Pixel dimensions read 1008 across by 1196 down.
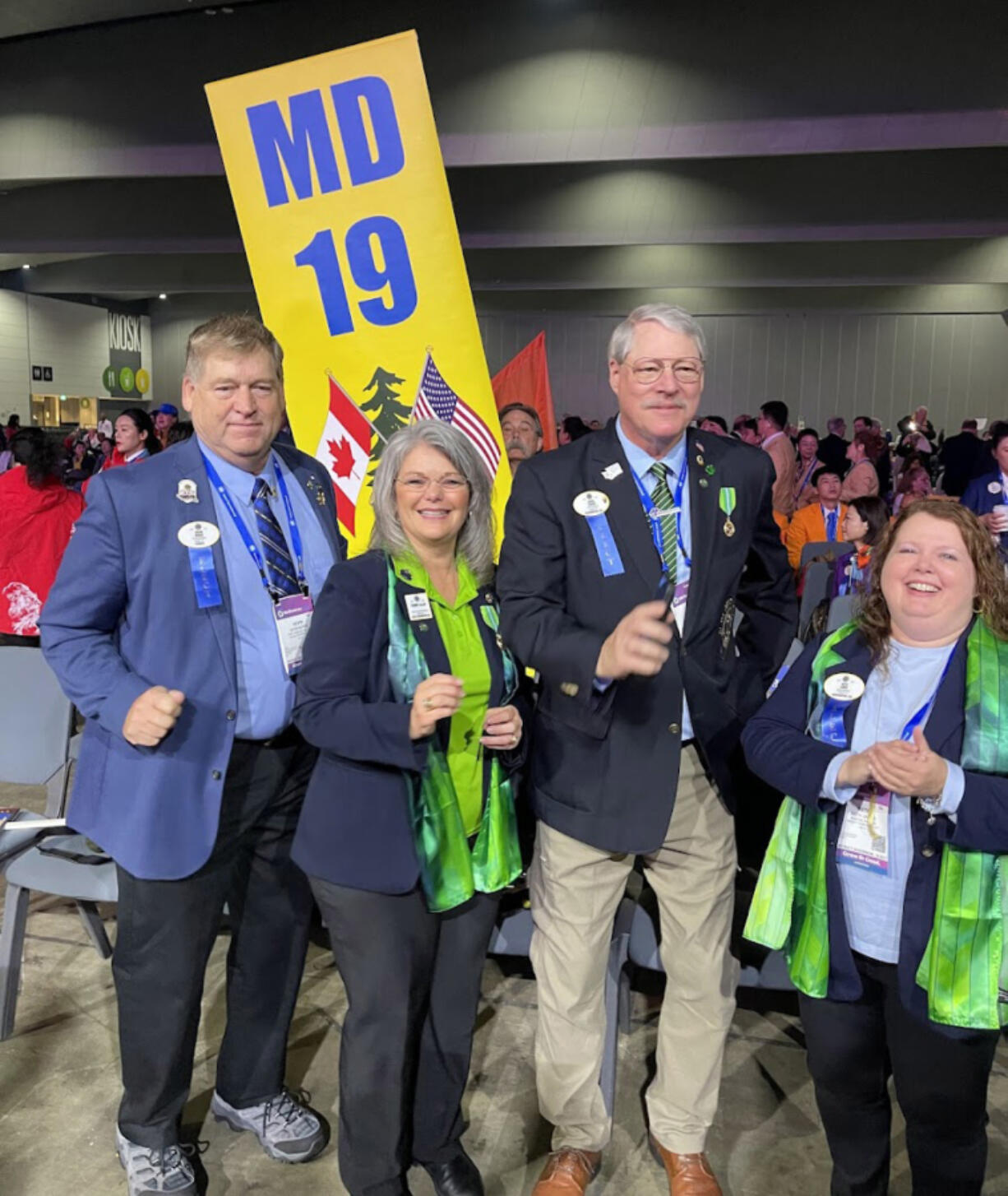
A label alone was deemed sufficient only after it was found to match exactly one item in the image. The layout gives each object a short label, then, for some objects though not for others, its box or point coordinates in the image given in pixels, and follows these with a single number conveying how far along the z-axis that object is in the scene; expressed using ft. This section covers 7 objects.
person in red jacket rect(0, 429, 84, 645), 15.75
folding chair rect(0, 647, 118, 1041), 8.71
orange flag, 15.87
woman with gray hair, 5.89
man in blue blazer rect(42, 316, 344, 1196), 6.25
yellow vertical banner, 10.21
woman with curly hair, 5.42
